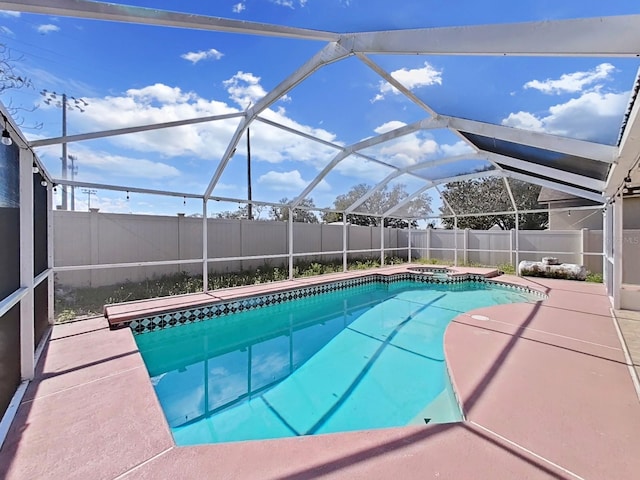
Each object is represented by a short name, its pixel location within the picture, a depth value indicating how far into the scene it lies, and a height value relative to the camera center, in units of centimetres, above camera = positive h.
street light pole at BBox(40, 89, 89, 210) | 458 +215
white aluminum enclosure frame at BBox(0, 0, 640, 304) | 197 +162
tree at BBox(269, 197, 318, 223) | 1487 +112
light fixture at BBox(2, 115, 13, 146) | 224 +74
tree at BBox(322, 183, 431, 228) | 1106 +141
